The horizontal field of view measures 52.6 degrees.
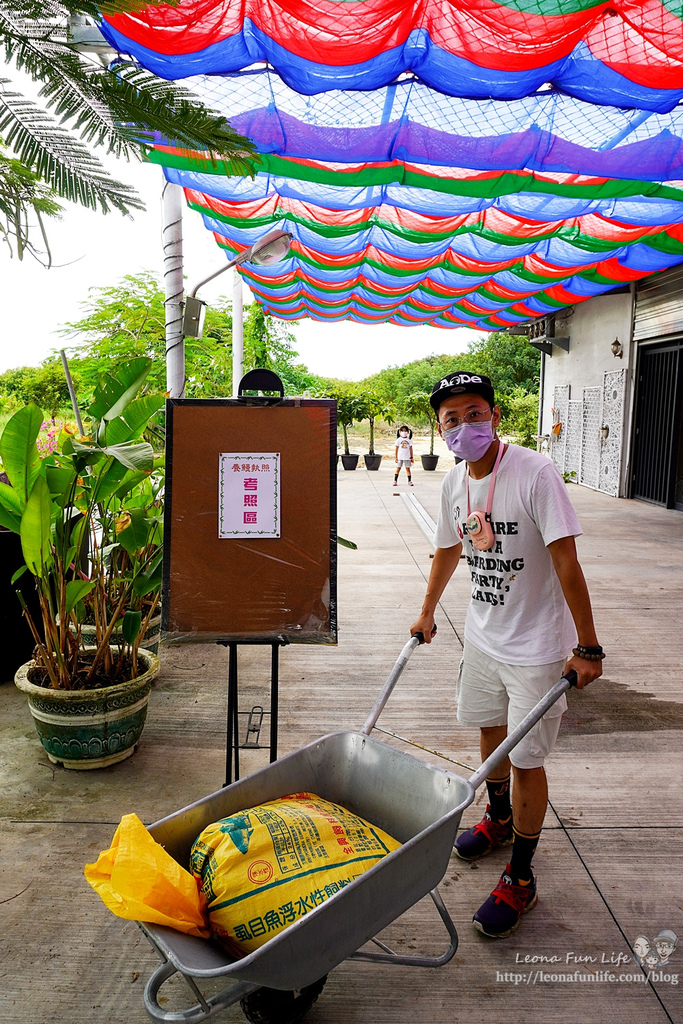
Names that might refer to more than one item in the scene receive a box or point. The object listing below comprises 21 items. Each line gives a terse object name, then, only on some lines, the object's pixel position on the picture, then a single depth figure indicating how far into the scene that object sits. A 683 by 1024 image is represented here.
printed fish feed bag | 1.67
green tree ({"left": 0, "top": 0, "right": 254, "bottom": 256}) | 1.08
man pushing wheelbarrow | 2.16
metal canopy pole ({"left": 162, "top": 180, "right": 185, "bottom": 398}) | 5.61
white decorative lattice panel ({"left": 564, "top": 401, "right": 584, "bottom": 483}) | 15.61
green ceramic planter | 3.08
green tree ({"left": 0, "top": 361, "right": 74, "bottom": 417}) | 18.46
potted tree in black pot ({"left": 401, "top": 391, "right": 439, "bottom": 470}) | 20.39
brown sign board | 2.56
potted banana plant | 2.84
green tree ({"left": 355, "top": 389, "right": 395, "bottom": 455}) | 20.75
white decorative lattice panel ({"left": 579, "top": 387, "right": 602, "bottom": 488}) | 14.50
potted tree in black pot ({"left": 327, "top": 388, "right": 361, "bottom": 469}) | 20.69
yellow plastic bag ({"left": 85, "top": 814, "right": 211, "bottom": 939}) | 1.56
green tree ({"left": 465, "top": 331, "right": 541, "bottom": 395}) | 38.47
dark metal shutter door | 11.80
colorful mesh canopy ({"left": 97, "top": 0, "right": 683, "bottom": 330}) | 3.35
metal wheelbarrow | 1.48
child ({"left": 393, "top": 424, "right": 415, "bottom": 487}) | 15.84
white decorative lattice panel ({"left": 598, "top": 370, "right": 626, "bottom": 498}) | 13.31
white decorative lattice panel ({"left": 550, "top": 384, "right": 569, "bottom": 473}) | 16.69
